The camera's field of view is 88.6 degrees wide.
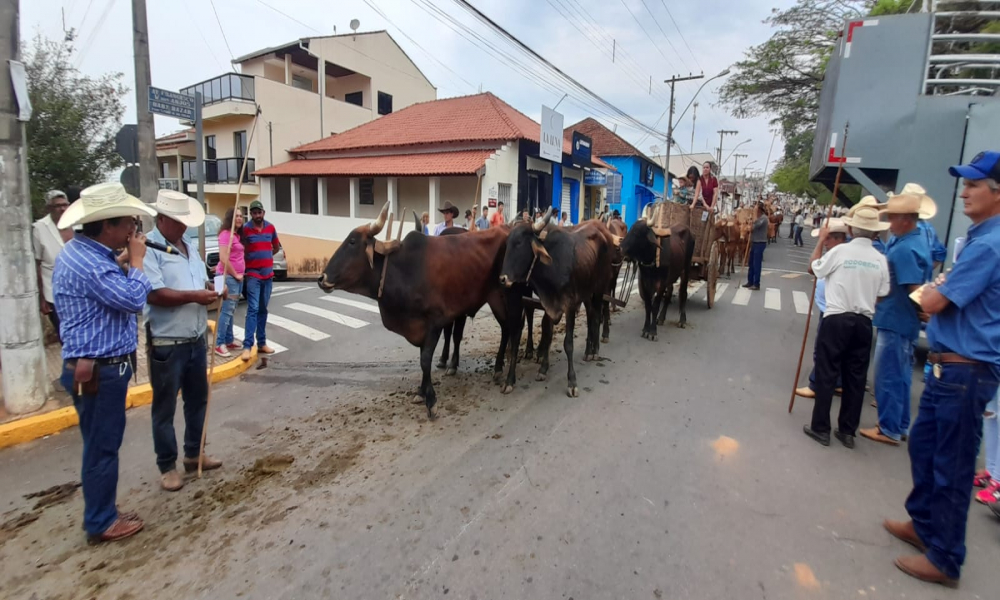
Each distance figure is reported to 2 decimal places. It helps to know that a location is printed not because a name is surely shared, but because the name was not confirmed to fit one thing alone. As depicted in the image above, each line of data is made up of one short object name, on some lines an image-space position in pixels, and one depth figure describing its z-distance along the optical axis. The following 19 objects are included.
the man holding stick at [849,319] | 4.13
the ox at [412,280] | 4.90
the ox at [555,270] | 5.26
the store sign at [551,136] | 18.70
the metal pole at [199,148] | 6.63
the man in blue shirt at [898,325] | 4.19
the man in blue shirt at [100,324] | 2.82
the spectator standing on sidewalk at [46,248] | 5.15
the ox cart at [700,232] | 8.85
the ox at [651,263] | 7.61
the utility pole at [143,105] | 6.94
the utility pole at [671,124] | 26.52
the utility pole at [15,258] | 4.45
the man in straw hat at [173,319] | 3.39
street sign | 6.59
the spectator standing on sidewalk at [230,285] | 5.87
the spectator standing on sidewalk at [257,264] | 6.44
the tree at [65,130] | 9.34
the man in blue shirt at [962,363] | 2.62
